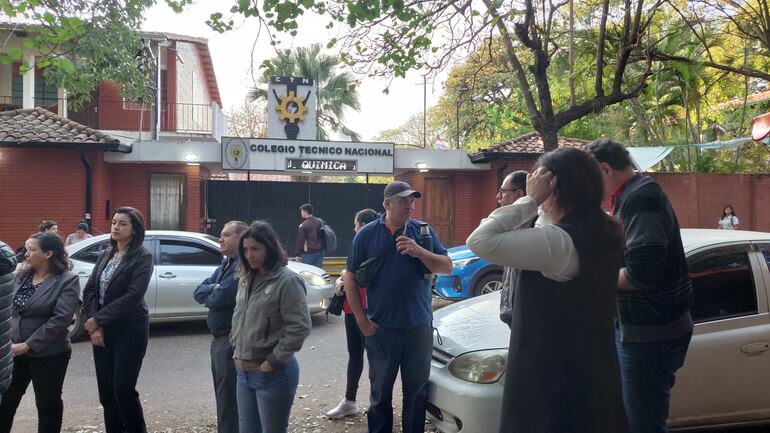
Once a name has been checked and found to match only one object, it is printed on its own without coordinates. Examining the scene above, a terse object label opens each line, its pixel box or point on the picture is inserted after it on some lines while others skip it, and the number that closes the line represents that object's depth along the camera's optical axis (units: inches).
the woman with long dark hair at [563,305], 81.7
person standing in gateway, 403.2
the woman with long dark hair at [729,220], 536.1
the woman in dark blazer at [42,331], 148.5
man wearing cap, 147.7
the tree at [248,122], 1360.7
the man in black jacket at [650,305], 102.3
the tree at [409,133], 1593.3
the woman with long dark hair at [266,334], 128.1
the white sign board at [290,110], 594.9
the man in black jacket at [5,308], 93.0
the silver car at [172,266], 311.6
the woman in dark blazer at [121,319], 154.6
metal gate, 593.0
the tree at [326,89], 973.8
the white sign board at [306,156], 552.1
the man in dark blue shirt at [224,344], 144.8
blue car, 354.9
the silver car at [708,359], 143.9
